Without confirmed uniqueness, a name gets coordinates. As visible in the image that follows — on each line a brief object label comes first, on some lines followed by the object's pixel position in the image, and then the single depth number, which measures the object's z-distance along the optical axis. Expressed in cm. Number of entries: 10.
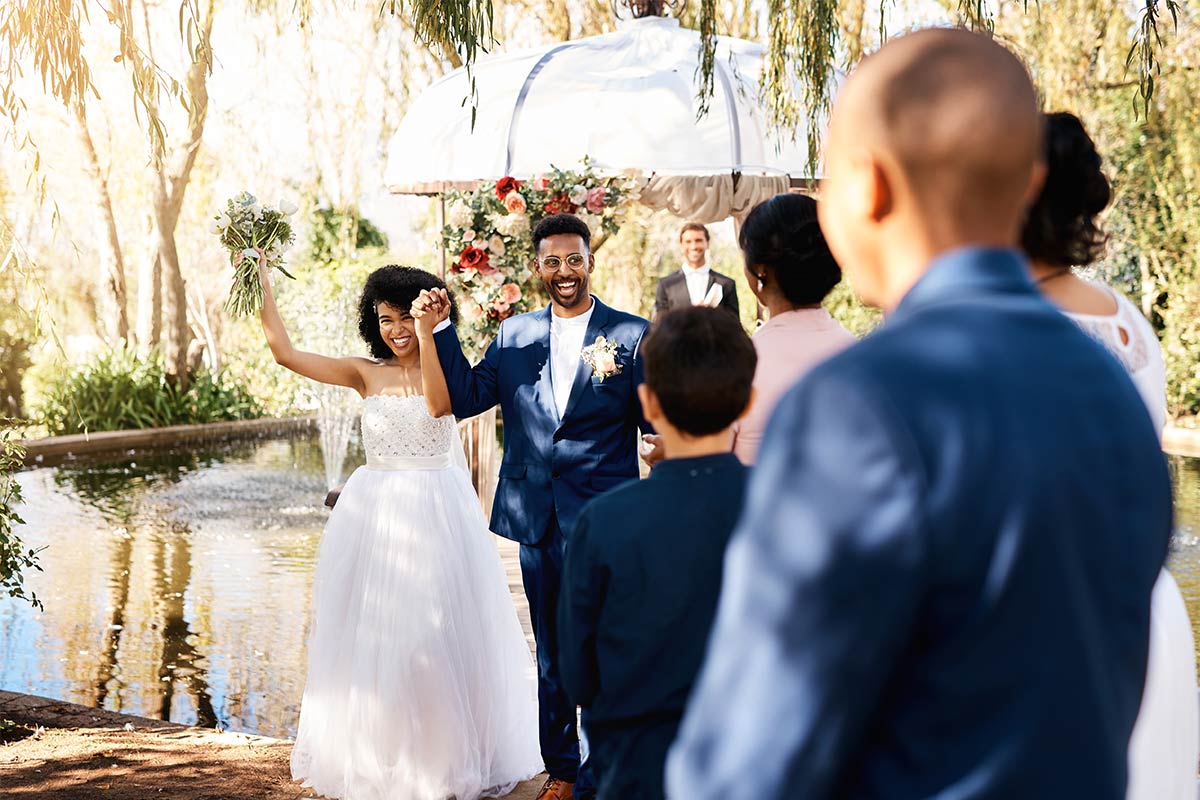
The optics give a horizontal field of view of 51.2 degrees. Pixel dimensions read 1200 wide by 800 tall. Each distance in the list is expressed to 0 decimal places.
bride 452
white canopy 936
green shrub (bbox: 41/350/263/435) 1728
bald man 101
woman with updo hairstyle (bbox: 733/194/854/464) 297
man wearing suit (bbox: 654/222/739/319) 946
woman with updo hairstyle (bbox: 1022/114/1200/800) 236
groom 441
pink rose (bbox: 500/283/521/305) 759
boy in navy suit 216
